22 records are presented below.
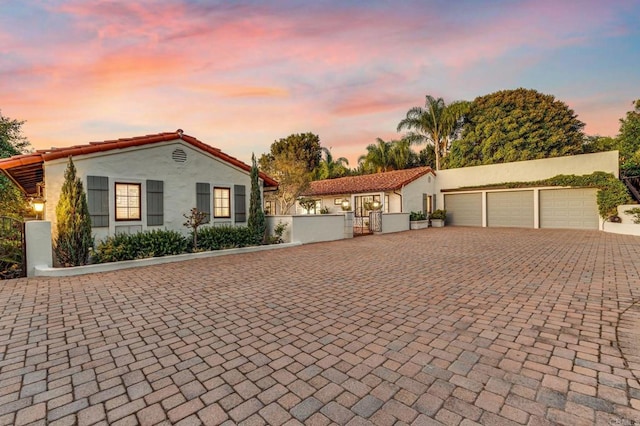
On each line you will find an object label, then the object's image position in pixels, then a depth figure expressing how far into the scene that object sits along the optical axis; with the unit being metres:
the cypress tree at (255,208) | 11.88
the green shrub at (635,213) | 13.48
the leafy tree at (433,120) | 27.41
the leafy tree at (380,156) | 27.78
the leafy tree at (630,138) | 18.67
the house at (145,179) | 8.63
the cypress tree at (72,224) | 7.73
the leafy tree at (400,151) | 27.78
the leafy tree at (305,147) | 31.02
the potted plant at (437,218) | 21.19
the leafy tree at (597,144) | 26.99
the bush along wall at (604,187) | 15.16
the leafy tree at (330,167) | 29.77
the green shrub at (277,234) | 12.26
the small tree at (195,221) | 9.94
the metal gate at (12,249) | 7.21
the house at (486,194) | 17.09
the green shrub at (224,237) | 10.30
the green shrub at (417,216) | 19.72
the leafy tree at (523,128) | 26.03
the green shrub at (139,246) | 8.16
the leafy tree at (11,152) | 14.05
